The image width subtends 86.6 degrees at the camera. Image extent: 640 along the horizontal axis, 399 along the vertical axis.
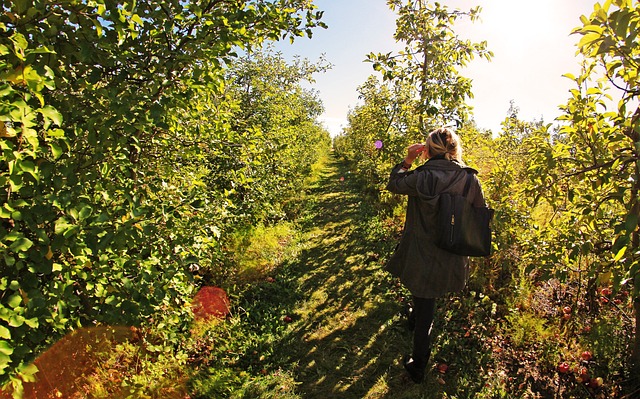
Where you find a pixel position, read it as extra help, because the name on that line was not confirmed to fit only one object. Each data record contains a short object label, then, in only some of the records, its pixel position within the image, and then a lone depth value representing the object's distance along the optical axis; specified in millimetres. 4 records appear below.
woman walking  2908
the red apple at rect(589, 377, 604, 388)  2922
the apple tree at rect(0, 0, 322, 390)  1636
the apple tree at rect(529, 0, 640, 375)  2082
